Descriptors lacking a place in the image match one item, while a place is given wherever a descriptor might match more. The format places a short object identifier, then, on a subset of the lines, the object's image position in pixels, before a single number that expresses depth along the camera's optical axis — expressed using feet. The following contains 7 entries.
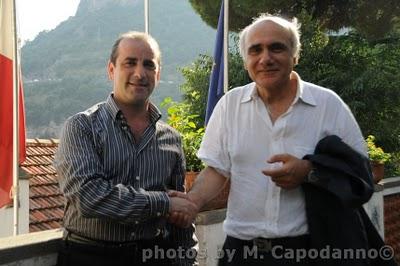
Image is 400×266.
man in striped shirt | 7.41
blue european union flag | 22.48
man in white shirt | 7.20
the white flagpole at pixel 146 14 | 24.66
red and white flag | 20.65
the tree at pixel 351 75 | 34.42
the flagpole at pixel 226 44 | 21.90
